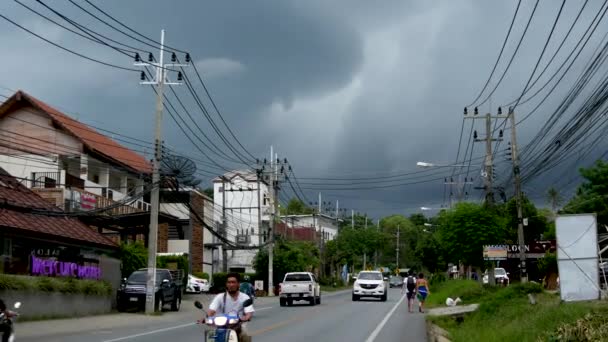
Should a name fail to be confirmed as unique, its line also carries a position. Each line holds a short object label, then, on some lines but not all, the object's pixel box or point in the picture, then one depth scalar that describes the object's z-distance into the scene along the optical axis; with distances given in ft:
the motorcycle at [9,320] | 45.18
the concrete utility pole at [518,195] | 127.44
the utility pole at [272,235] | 187.62
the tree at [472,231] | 130.82
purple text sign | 93.81
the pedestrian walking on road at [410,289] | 115.23
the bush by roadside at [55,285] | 83.34
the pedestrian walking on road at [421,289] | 110.15
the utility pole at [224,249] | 220.51
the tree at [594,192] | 204.26
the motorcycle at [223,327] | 31.68
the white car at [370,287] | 153.17
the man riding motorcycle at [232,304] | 33.60
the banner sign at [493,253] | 124.98
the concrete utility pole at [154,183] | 105.29
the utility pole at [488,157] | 129.39
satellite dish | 109.19
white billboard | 60.64
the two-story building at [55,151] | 157.99
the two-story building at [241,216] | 259.66
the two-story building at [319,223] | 364.99
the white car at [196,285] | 185.77
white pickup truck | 132.05
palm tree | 254.90
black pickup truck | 110.22
